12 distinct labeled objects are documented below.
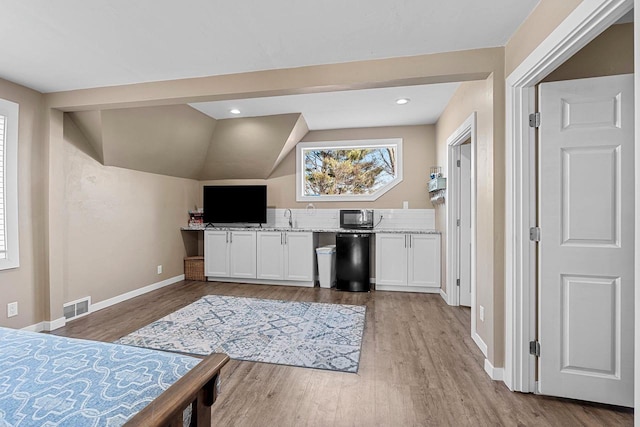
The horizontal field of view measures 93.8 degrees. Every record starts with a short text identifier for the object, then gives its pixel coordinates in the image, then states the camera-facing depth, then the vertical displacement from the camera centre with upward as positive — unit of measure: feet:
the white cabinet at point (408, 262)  13.83 -2.42
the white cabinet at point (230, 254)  15.80 -2.27
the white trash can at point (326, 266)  14.90 -2.77
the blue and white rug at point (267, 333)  8.09 -3.87
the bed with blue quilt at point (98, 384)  2.81 -1.90
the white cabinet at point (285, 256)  15.14 -2.29
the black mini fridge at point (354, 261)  14.29 -2.43
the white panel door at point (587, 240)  5.79 -0.60
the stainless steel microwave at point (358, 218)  15.40 -0.38
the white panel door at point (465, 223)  12.04 -0.52
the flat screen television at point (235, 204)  16.80 +0.41
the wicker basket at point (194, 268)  16.57 -3.17
